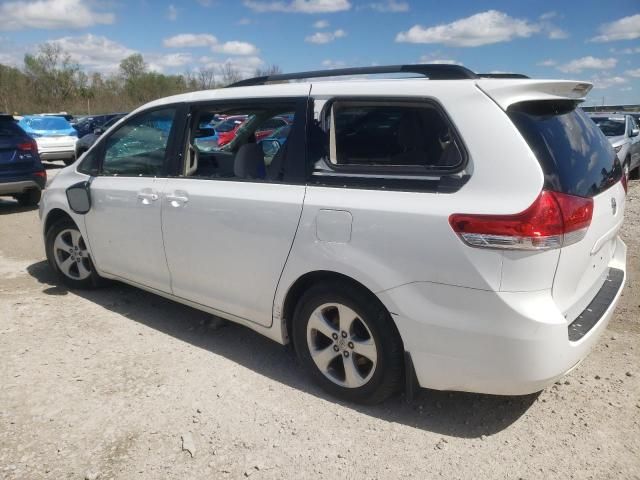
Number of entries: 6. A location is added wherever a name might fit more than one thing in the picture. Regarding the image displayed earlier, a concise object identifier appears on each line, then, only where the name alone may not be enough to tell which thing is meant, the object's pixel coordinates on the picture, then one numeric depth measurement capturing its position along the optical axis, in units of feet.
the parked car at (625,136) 38.14
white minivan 8.11
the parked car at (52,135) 52.60
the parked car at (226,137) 14.27
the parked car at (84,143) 49.80
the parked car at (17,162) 28.30
